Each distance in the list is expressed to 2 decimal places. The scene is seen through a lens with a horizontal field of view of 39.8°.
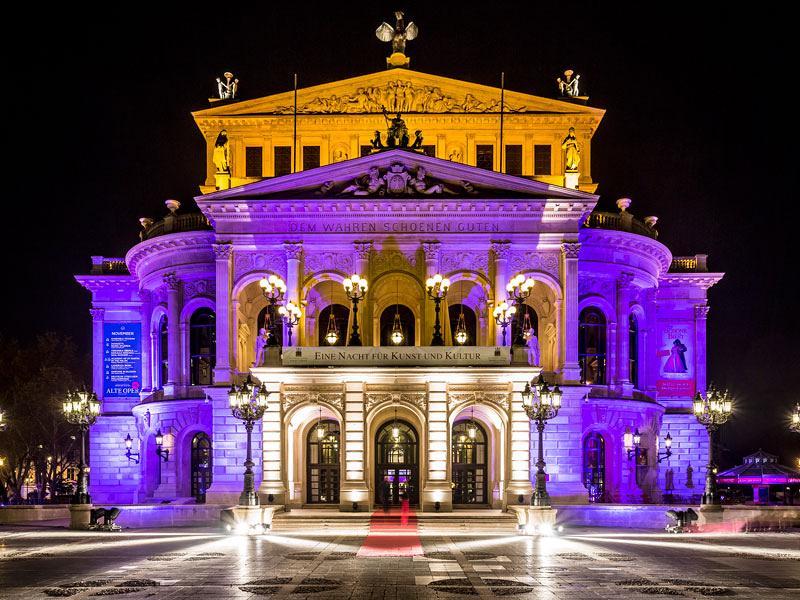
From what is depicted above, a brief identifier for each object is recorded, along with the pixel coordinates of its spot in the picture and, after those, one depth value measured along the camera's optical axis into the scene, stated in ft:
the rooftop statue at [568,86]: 205.87
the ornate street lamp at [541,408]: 139.74
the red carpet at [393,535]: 111.14
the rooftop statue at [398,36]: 201.16
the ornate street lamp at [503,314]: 172.14
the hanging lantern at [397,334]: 182.04
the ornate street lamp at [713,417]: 145.38
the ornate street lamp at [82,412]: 147.43
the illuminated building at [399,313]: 162.91
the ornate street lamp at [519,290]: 164.35
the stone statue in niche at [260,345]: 189.67
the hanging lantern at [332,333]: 186.29
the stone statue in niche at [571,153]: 187.11
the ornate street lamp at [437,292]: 165.04
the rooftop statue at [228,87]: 205.36
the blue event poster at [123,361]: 214.48
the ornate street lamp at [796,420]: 148.46
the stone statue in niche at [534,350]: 190.08
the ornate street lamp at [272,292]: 163.43
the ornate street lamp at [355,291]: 164.86
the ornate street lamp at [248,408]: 142.92
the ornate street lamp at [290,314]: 172.04
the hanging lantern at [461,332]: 181.06
